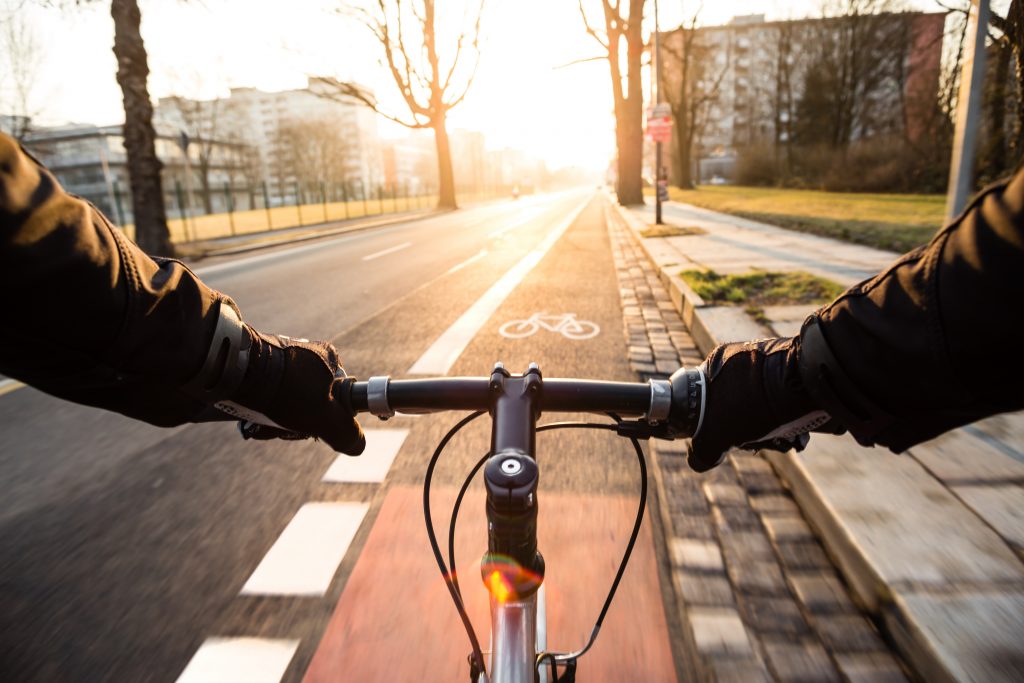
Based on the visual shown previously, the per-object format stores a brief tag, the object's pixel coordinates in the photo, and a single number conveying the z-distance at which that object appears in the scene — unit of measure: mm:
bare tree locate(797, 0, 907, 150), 37969
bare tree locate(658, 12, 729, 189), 41428
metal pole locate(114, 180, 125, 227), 22891
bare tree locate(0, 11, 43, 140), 22820
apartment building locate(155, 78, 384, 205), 60750
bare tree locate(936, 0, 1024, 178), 6586
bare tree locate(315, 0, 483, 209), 29531
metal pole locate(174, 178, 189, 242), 20438
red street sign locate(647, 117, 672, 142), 15539
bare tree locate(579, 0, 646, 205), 22391
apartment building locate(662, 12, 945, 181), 37781
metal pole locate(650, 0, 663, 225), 15220
